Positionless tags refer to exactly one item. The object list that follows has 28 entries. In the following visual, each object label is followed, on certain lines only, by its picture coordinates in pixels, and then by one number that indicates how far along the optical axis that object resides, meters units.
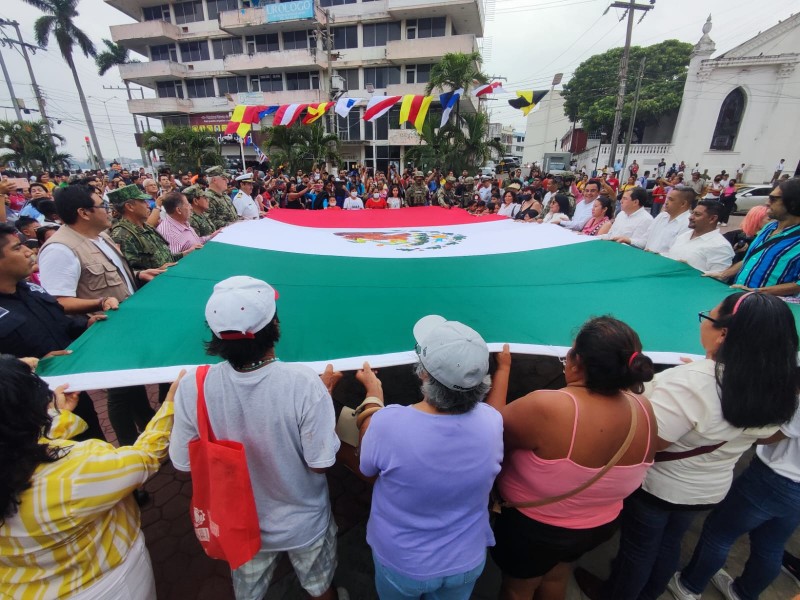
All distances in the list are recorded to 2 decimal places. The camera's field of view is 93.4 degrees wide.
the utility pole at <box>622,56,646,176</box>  15.36
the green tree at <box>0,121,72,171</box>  16.69
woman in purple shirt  1.00
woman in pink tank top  1.08
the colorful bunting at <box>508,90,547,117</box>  7.47
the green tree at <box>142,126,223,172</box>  16.73
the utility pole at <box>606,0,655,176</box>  12.42
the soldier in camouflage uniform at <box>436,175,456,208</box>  8.62
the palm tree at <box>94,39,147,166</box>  24.94
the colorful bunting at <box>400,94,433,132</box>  8.06
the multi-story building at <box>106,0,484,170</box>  19.84
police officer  1.62
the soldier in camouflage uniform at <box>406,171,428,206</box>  8.81
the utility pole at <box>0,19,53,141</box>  20.91
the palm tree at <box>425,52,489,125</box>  12.55
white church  19.08
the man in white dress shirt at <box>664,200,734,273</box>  2.53
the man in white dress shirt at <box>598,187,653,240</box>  3.38
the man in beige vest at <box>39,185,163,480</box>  2.02
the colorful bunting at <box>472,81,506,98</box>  7.67
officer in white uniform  4.75
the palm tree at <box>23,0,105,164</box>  22.62
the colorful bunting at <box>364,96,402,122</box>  8.36
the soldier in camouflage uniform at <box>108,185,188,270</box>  2.72
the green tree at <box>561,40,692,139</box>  26.88
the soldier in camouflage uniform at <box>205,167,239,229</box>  4.32
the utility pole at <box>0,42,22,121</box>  18.34
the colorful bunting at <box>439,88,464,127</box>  8.24
